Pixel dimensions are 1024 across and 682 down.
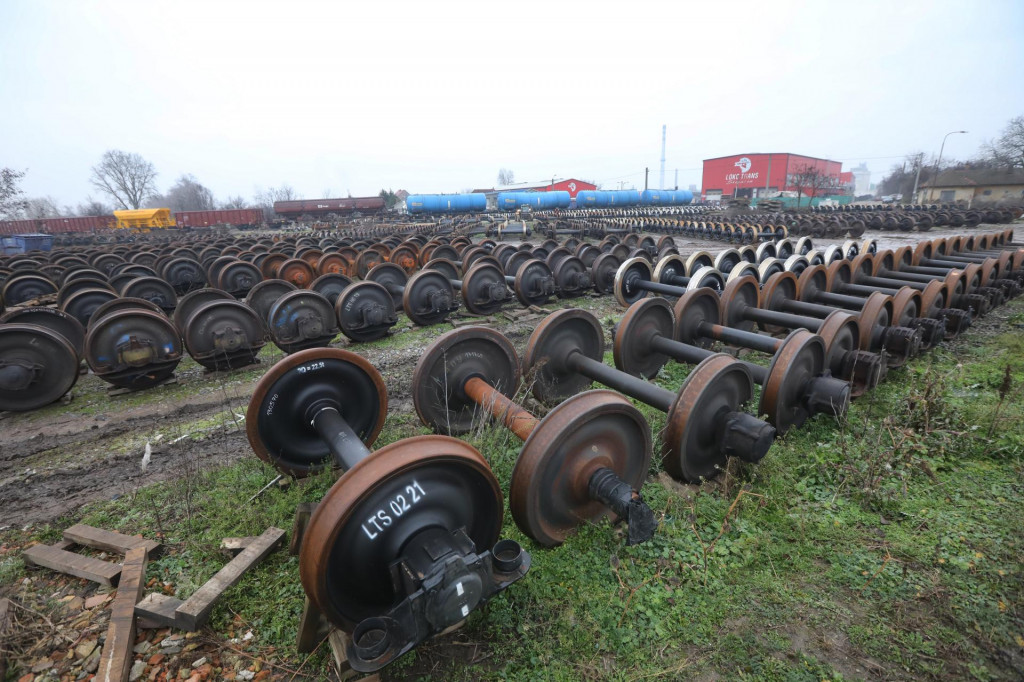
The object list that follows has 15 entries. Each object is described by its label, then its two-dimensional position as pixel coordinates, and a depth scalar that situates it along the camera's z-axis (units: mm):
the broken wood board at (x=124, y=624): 2023
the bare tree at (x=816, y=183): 45619
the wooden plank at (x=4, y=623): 2090
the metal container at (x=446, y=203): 40281
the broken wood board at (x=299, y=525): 2493
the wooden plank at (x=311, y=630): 2125
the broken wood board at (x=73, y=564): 2619
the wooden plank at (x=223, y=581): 2248
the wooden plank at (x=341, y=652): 2041
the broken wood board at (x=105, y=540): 2846
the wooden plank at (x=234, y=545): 2793
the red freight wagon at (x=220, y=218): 38438
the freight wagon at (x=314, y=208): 41969
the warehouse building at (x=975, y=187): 38419
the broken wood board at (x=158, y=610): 2262
